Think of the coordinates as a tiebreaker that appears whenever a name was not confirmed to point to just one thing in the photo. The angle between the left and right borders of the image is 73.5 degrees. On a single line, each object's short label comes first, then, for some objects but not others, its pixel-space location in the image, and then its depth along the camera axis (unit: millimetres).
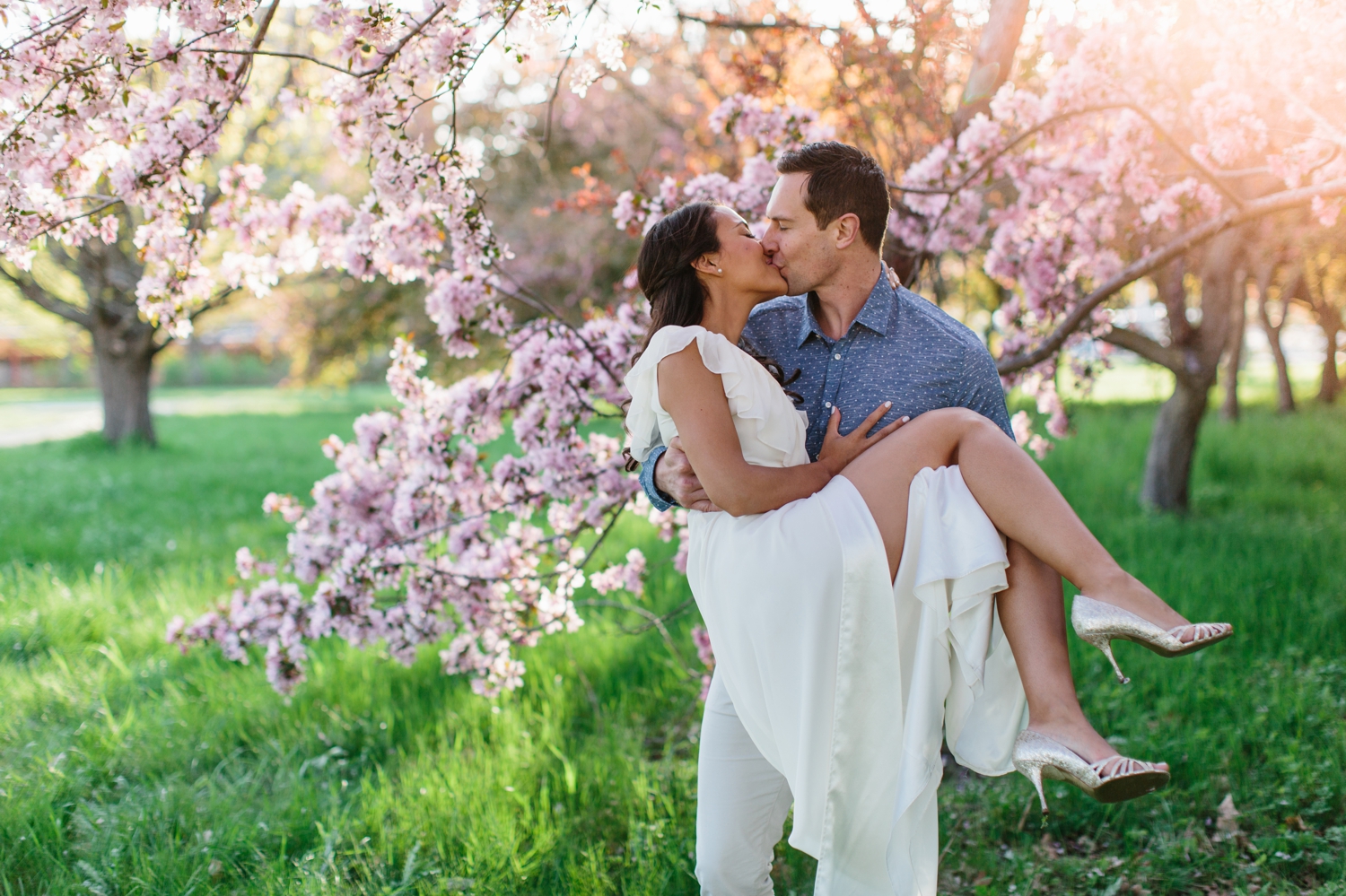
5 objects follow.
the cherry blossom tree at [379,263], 2574
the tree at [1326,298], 13469
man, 2211
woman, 1918
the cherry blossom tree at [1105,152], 3561
